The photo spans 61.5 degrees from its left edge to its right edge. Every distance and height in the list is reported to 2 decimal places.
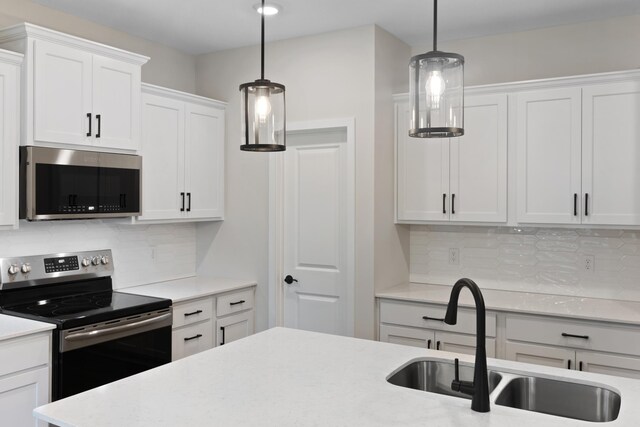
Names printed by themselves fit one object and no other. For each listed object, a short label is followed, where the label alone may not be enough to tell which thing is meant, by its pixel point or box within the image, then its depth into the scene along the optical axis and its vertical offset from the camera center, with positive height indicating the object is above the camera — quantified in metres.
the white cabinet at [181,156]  3.70 +0.38
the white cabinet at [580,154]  3.21 +0.35
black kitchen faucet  1.60 -0.47
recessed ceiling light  3.31 +1.25
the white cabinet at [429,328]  3.39 -0.77
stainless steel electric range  2.75 -0.58
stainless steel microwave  2.92 +0.14
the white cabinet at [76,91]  2.89 +0.68
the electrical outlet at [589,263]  3.60 -0.35
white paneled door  3.85 -0.16
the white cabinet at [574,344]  2.99 -0.77
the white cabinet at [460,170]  3.57 +0.28
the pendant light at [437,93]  1.69 +0.37
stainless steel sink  1.82 -0.64
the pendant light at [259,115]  1.99 +0.35
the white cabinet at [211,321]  3.54 -0.80
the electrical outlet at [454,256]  4.05 -0.35
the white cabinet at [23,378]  2.50 -0.82
